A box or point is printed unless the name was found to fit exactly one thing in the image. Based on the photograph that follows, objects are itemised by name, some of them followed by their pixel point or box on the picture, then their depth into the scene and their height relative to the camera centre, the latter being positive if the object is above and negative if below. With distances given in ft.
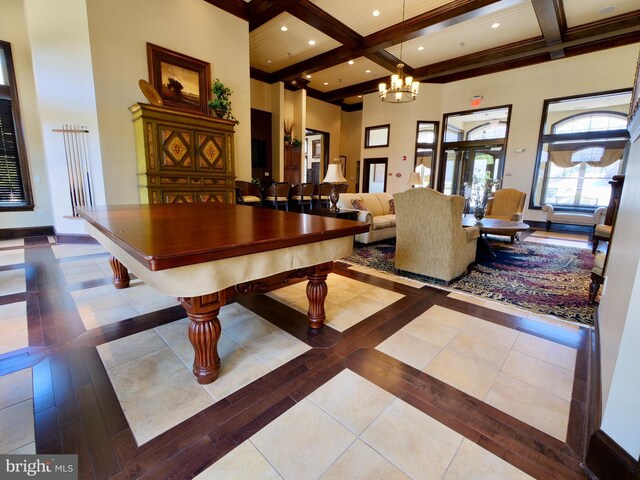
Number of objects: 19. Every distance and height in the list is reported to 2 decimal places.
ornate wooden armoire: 14.44 +1.63
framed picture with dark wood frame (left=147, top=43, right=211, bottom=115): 15.53 +6.04
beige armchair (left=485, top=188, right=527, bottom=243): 19.15 -0.79
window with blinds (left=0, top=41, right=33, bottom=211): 16.15 +1.80
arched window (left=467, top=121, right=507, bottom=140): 26.87 +5.94
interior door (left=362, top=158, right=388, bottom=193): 32.57 +1.69
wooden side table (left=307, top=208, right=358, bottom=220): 14.76 -1.27
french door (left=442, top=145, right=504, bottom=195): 27.40 +2.63
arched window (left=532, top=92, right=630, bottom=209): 22.52 +3.45
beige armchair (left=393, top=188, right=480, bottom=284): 9.69 -1.58
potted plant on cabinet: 17.13 +5.23
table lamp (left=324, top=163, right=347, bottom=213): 15.83 +0.75
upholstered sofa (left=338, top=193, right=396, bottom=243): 15.92 -1.39
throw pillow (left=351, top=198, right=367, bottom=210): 16.41 -0.83
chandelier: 19.29 +7.10
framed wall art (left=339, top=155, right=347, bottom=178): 38.36 +3.45
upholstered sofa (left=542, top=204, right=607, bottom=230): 20.30 -1.74
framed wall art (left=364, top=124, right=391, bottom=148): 31.68 +6.00
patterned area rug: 8.91 -3.32
